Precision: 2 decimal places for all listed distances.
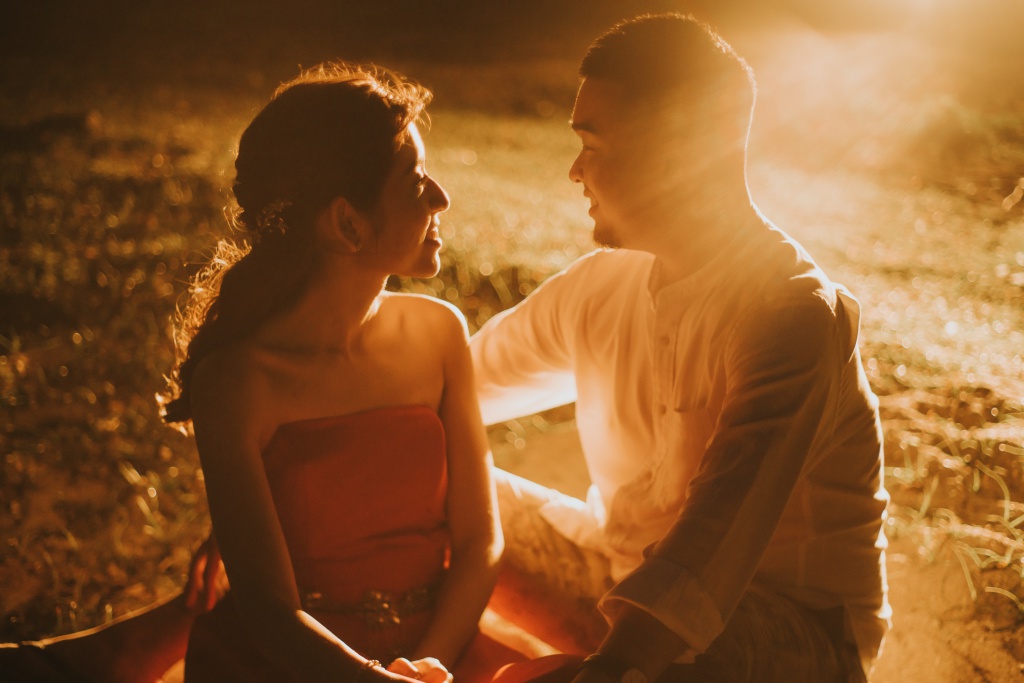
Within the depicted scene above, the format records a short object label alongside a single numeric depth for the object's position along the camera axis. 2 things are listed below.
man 2.03
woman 2.37
